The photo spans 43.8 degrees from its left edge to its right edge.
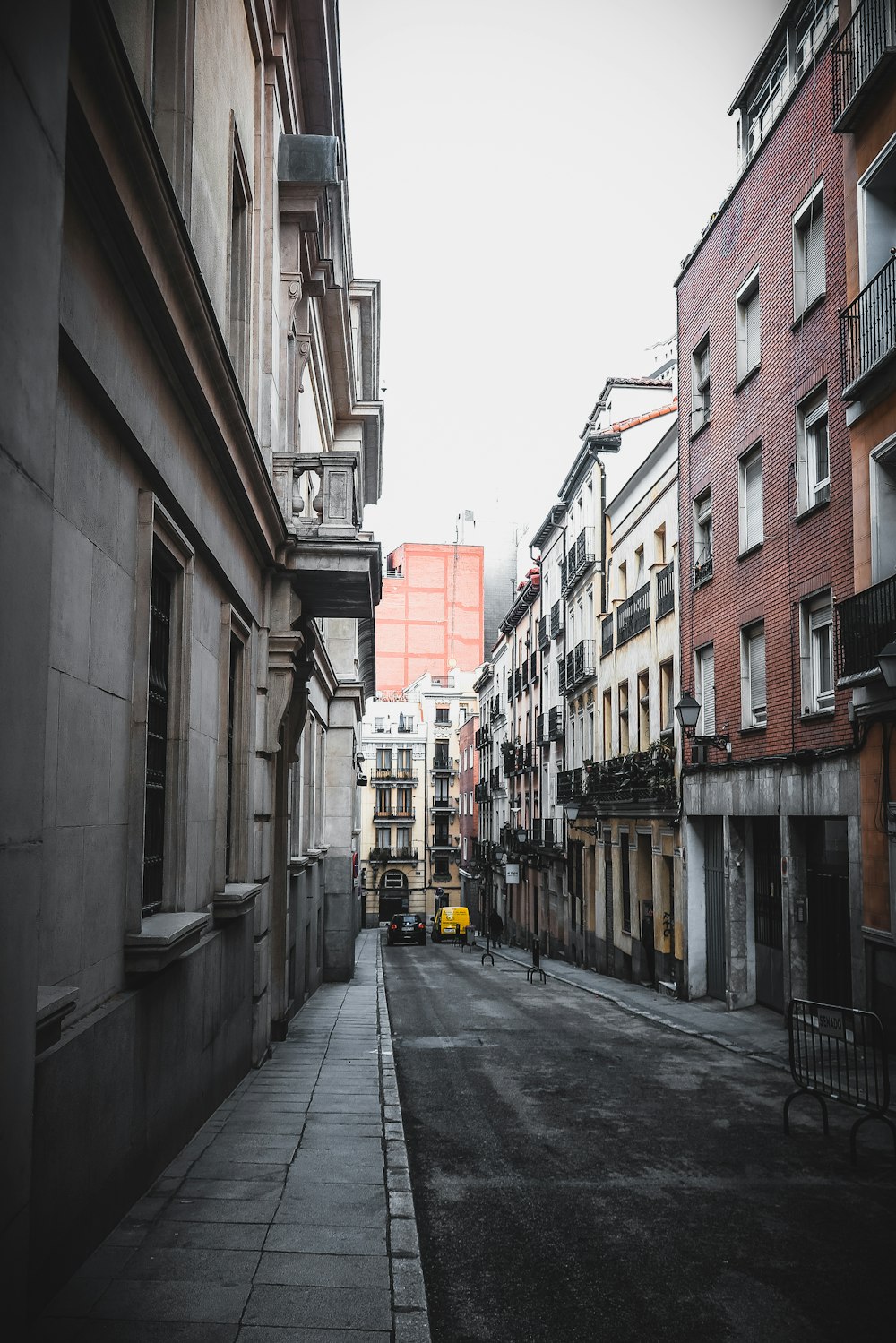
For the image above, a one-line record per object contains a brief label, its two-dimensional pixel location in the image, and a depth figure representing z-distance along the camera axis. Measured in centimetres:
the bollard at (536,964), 2782
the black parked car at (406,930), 5222
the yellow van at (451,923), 5488
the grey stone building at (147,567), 371
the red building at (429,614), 8262
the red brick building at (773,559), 1664
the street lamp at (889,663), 1199
